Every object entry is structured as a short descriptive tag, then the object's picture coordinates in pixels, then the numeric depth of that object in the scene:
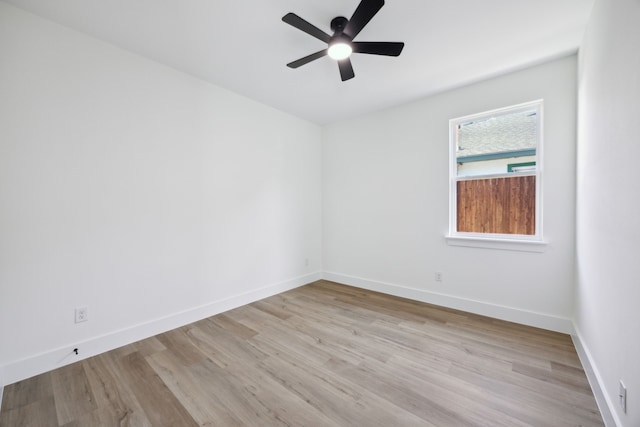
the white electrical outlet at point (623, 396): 1.22
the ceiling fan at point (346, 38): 1.59
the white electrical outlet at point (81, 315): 2.04
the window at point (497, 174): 2.65
